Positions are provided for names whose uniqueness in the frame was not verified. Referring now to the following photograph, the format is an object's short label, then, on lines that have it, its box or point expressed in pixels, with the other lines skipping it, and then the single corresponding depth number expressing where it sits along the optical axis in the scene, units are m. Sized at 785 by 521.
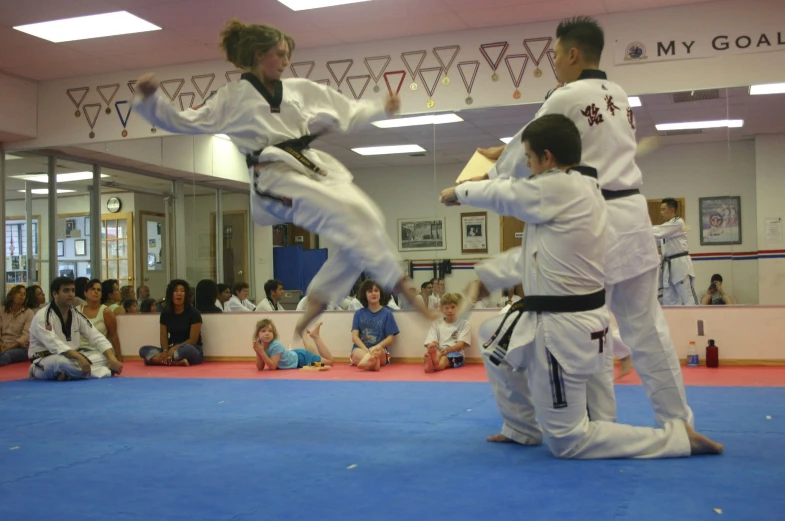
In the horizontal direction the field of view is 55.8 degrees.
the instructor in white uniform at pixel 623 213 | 3.36
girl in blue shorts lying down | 7.98
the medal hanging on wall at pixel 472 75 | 8.05
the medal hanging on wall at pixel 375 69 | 8.38
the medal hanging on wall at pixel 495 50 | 7.93
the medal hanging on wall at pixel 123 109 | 9.62
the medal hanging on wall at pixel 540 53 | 7.78
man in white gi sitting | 7.44
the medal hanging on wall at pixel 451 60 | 8.11
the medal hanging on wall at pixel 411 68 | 8.26
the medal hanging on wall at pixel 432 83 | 8.21
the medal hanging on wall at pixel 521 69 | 7.86
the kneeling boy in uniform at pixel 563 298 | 3.18
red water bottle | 7.27
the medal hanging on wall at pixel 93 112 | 9.78
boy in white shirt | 7.53
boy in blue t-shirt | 8.06
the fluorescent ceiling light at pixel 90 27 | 7.86
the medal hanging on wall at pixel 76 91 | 9.82
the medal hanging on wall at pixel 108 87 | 9.62
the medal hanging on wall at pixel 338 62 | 8.51
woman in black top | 8.91
